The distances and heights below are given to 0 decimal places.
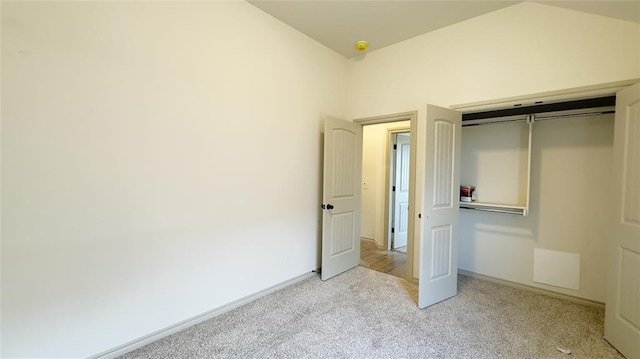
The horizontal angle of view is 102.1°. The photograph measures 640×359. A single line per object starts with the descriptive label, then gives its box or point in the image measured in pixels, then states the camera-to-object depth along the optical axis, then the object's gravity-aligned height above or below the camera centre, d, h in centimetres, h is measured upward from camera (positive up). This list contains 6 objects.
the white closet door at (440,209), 256 -35
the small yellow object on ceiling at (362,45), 329 +164
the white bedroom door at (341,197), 323 -32
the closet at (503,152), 273 +29
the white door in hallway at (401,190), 473 -31
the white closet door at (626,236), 182 -43
